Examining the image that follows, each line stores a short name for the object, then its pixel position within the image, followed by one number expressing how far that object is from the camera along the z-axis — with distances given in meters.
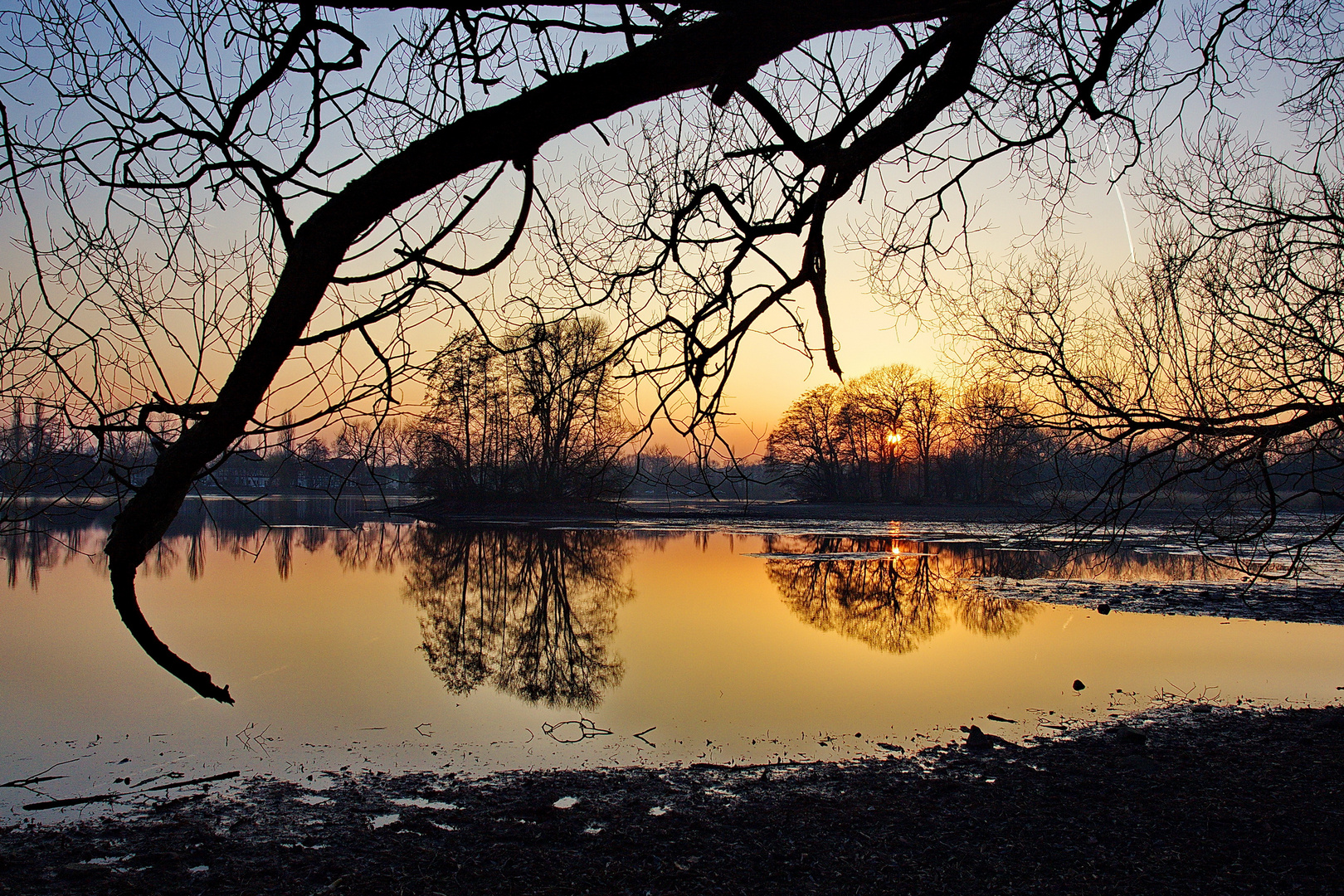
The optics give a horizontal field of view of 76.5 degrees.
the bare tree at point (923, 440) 41.16
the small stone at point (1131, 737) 6.48
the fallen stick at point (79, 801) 5.41
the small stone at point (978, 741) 6.55
